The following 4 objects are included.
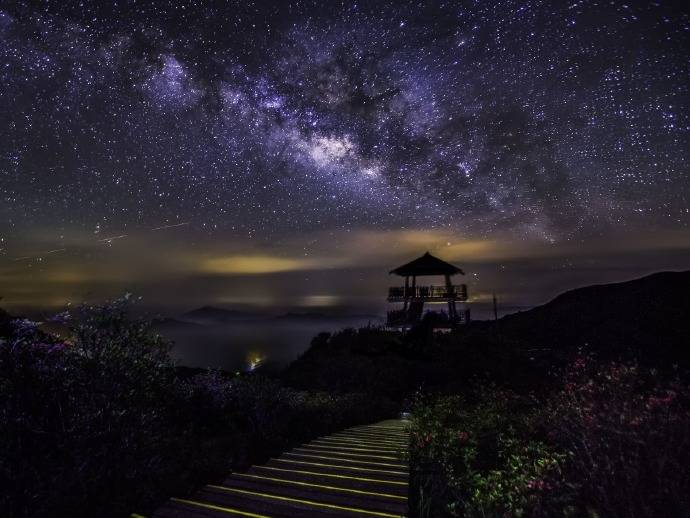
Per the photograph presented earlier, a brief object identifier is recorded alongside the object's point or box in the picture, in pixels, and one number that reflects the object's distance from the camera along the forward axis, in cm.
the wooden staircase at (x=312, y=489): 438
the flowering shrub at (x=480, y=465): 373
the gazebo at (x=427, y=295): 2836
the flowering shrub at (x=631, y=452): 337
